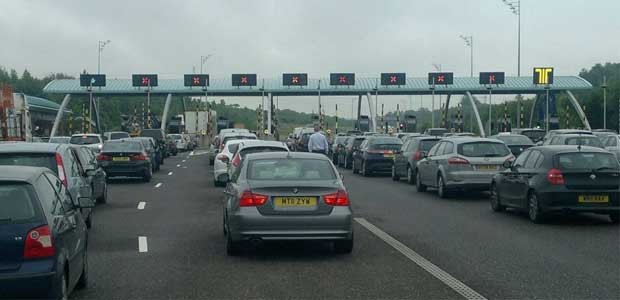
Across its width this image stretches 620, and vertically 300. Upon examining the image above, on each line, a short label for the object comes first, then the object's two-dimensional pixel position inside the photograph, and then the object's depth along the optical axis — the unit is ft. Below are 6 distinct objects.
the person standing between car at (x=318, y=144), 93.61
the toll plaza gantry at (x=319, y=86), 238.68
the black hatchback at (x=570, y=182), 51.67
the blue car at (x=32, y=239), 23.70
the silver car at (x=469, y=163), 71.31
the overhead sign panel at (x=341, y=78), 240.12
